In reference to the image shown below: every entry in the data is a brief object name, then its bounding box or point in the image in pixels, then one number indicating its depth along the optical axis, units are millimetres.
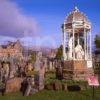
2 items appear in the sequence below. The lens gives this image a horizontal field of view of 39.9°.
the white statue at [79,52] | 14526
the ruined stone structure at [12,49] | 48429
